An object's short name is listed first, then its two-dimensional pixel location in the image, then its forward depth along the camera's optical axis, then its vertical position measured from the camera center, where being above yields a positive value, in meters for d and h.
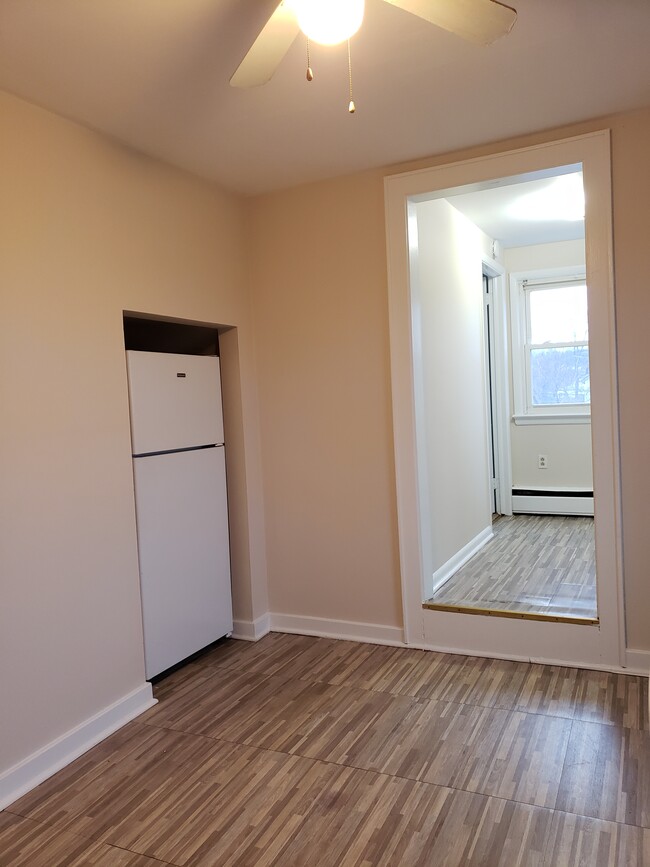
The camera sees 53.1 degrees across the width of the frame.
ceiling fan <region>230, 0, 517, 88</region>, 1.55 +0.95
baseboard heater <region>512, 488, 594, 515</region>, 5.91 -0.98
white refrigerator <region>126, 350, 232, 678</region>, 2.93 -0.44
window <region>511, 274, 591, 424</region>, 6.04 +0.43
